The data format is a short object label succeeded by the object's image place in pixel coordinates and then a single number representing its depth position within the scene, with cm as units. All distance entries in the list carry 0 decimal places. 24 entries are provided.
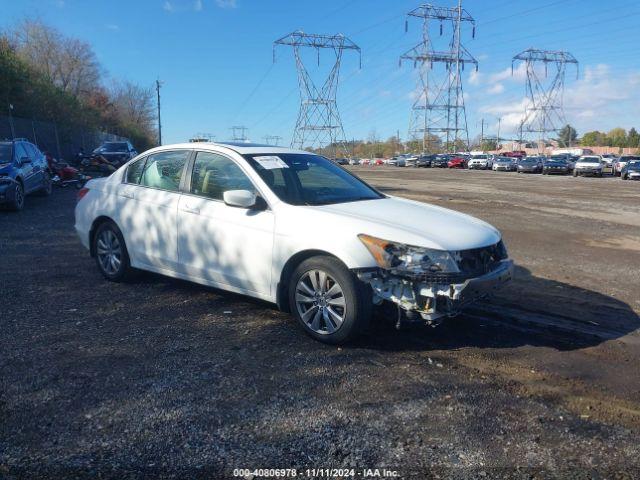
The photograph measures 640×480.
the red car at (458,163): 6378
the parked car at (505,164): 5350
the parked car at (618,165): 4276
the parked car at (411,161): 7250
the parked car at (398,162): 7642
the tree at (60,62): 5266
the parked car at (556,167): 4500
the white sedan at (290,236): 425
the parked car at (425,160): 6881
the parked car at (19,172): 1207
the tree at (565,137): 13338
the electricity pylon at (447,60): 6869
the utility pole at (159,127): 8169
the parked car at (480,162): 5912
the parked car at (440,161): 6688
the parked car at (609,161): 4312
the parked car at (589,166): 4066
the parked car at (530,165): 4834
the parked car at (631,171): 3628
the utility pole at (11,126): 2557
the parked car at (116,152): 2659
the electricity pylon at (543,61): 8267
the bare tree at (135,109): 7762
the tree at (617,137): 11818
